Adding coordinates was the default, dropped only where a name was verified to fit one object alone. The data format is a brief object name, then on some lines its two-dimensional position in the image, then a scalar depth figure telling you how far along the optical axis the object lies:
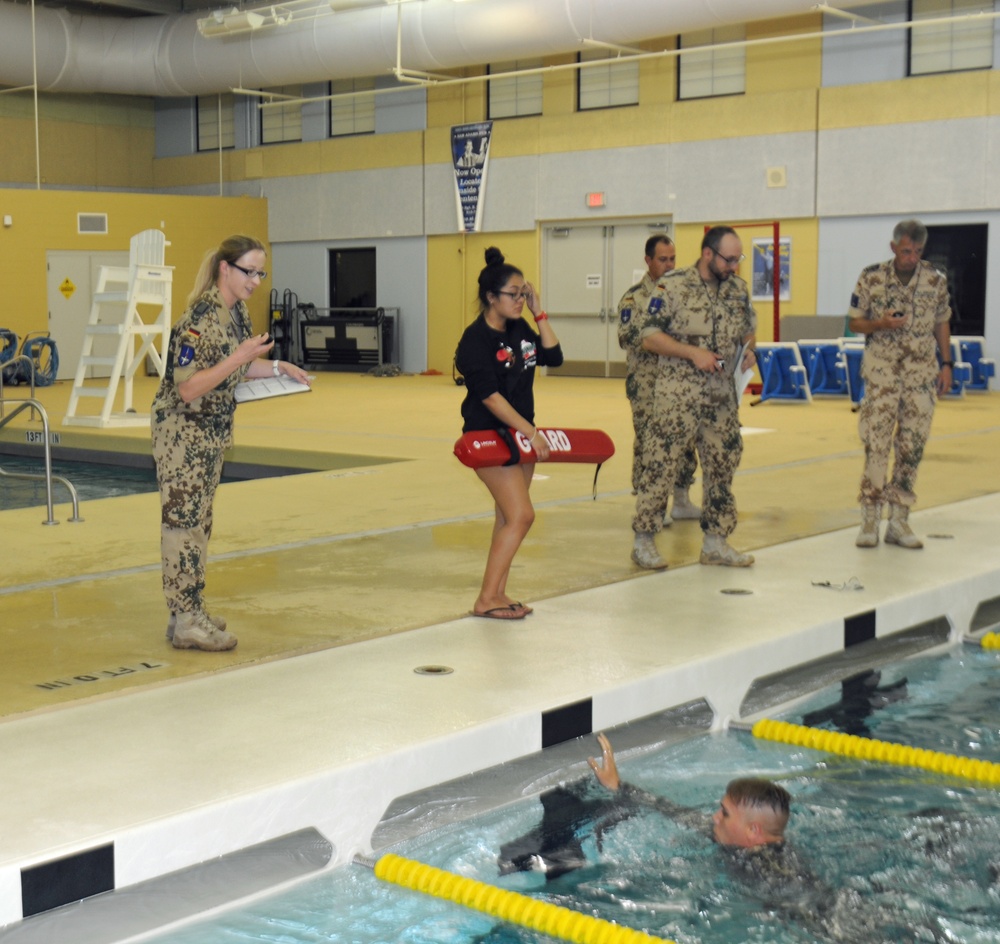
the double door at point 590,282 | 21.16
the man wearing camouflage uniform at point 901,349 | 6.45
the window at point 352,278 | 24.44
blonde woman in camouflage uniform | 4.49
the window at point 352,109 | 24.06
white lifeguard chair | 13.43
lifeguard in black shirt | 4.87
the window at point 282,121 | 24.94
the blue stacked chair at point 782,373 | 16.33
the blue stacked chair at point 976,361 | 17.33
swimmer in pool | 3.39
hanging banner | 22.36
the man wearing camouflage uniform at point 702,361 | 5.96
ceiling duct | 17.09
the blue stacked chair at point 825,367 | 16.94
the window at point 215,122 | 25.80
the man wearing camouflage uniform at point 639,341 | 7.03
